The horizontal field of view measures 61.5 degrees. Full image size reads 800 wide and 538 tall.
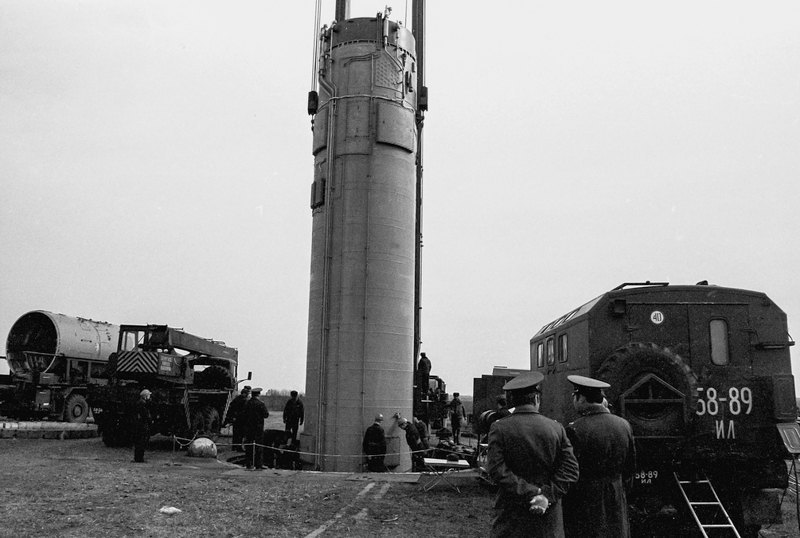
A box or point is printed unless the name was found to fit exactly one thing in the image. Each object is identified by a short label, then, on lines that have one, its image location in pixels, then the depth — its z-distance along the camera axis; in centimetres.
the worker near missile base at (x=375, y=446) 1703
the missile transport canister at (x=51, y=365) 2338
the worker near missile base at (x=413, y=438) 1656
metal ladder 823
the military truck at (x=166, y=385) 1911
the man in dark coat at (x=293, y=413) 2016
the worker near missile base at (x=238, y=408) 1712
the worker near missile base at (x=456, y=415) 2517
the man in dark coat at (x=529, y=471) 514
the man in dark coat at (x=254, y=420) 1650
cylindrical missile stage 1819
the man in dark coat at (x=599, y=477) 600
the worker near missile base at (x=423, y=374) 2284
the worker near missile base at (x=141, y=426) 1599
